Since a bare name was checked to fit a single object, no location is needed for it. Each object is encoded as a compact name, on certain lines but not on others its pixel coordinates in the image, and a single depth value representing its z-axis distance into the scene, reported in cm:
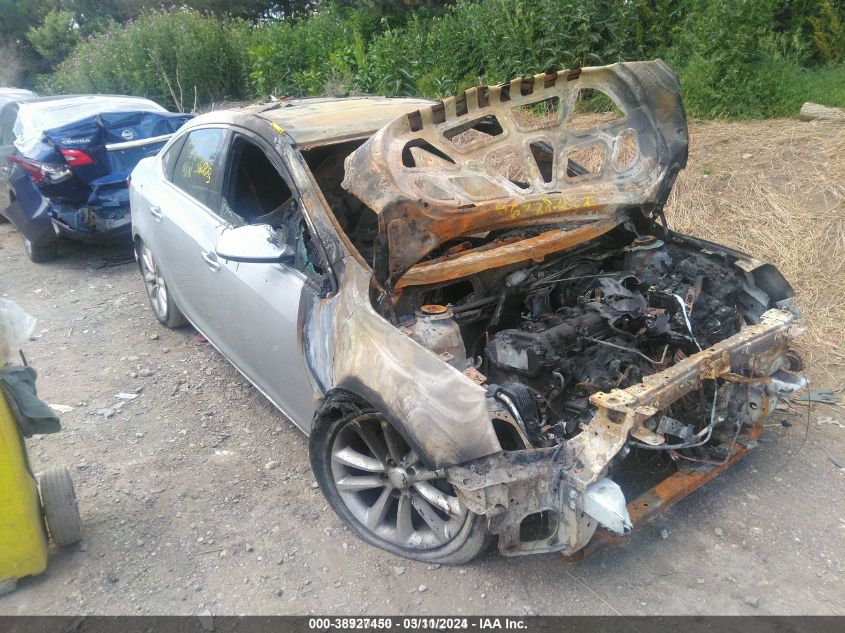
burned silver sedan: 244
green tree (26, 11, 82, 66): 2208
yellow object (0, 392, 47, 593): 271
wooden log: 688
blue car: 672
